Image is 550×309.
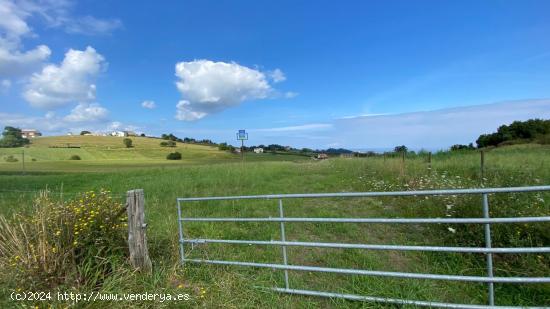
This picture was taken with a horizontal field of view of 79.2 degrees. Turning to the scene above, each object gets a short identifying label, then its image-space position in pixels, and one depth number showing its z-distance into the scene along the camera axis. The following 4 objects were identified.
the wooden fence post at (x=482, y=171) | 9.21
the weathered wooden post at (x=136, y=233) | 4.00
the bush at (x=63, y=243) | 3.76
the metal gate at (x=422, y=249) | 2.79
